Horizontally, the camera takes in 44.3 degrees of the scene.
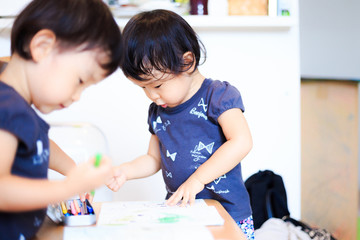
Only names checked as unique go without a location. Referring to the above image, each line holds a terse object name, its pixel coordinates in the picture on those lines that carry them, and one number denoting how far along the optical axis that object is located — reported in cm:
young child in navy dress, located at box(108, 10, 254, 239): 96
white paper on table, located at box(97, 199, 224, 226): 75
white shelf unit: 155
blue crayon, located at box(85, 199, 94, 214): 79
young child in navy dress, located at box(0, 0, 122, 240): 58
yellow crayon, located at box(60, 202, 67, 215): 78
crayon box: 77
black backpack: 162
